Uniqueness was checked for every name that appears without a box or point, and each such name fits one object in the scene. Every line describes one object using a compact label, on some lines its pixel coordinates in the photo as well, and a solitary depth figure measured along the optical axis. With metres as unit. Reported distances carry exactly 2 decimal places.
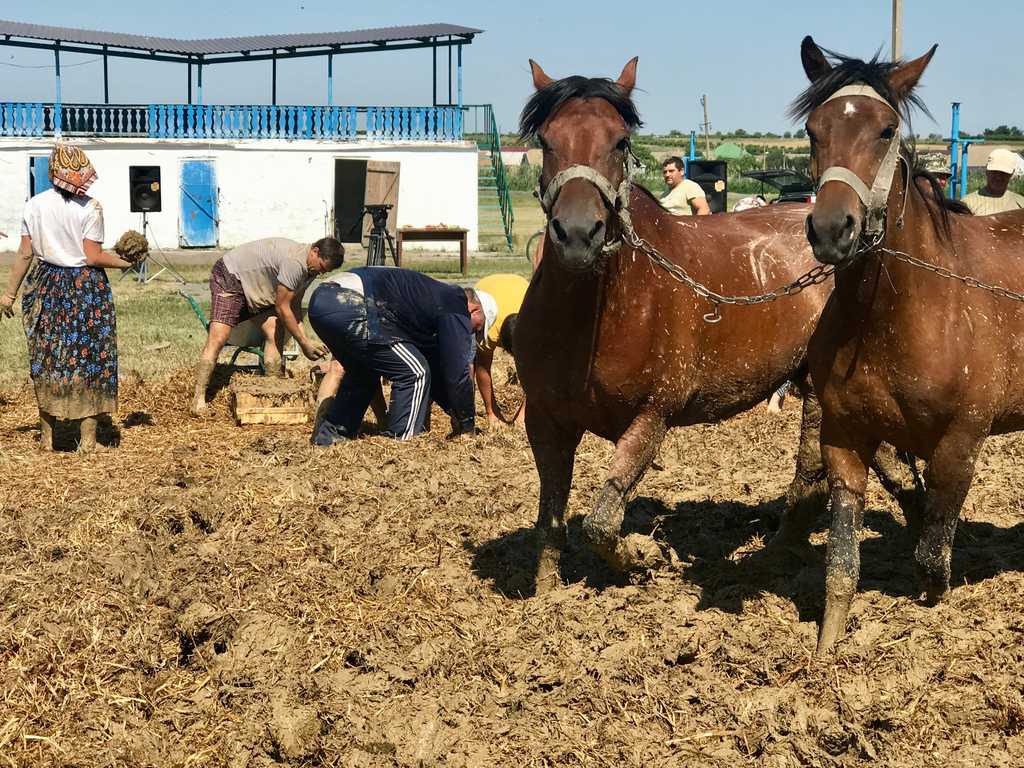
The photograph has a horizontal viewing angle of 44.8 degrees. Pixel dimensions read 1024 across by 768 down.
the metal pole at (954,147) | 18.20
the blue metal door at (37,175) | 29.34
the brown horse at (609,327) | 4.91
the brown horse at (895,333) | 4.36
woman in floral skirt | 8.72
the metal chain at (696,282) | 5.02
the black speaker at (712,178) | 18.45
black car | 14.02
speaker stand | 22.31
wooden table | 23.51
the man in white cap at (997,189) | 8.97
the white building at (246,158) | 29.55
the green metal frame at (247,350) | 11.74
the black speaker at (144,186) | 28.69
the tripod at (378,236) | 20.91
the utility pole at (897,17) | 20.72
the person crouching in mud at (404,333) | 8.28
